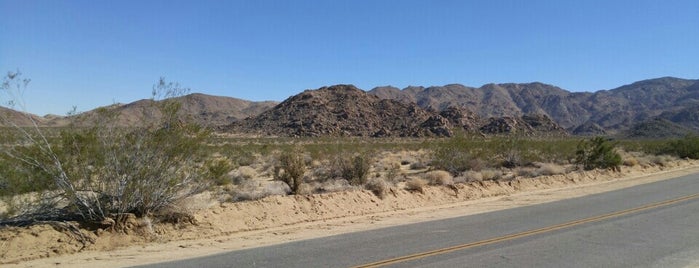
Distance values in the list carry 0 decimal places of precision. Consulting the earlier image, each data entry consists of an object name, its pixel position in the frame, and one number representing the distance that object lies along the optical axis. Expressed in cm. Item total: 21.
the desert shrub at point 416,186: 1986
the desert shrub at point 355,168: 2355
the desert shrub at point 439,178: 2298
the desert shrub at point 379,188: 1861
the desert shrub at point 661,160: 3606
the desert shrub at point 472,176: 2417
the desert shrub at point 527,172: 2748
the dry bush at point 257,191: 1723
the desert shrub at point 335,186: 1981
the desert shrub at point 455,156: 3020
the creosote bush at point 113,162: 1157
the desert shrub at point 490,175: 2529
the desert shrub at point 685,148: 4275
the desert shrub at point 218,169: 1391
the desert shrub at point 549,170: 2750
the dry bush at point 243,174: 2523
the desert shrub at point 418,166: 3523
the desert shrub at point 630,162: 3329
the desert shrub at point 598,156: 3130
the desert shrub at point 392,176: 2474
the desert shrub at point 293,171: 1991
